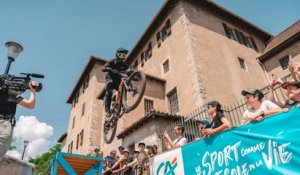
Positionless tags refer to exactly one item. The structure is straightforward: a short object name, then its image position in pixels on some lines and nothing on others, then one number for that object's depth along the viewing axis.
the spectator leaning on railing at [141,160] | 7.61
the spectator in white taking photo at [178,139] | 5.34
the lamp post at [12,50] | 5.01
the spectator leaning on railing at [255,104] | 4.43
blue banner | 3.14
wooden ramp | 5.69
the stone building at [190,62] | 15.16
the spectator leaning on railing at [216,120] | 4.16
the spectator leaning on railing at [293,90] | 3.54
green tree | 41.34
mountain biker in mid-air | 6.96
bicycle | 6.34
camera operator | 3.48
